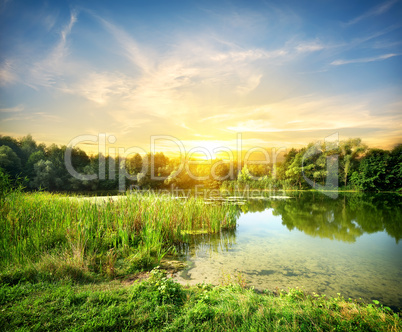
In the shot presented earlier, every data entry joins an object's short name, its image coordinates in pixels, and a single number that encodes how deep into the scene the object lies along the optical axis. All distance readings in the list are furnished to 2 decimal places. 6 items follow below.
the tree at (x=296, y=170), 42.16
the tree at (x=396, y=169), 36.36
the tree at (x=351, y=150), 42.41
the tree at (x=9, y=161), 29.47
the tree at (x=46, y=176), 33.29
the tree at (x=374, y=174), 37.06
